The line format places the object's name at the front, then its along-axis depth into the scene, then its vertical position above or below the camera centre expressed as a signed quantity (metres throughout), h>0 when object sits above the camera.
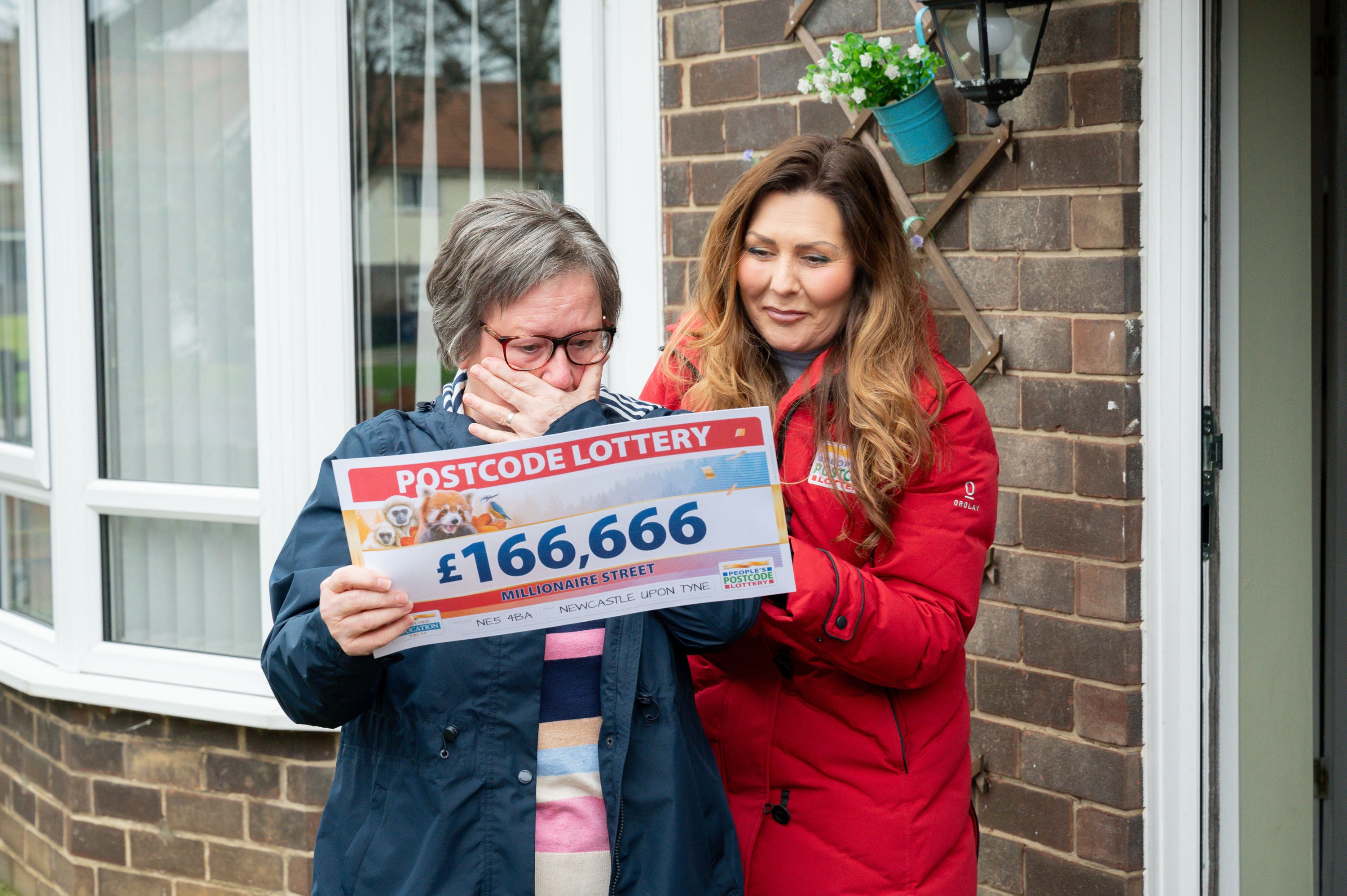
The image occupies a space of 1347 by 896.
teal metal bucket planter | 2.62 +0.54
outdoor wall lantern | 2.43 +0.66
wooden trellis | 2.63 +0.38
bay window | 3.37 +0.40
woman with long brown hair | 1.81 -0.25
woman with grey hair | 1.49 -0.40
